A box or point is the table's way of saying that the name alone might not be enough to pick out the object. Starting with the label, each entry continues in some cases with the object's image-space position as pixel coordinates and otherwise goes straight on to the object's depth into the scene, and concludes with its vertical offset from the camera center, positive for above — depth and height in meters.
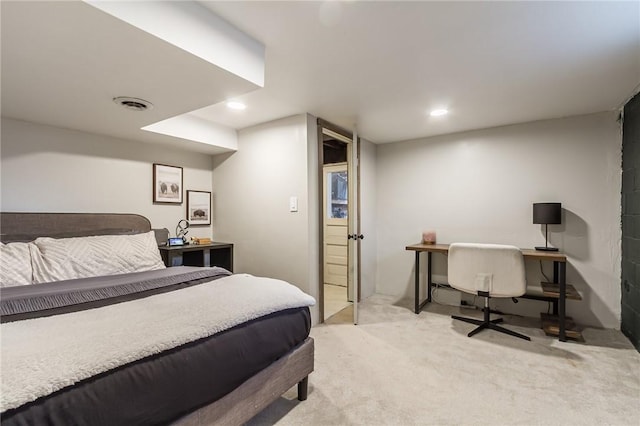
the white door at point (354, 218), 3.04 -0.08
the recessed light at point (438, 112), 2.91 +0.98
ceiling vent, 2.02 +0.74
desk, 2.63 -0.52
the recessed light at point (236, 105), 2.66 +0.95
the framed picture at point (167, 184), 3.21 +0.29
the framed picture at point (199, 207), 3.51 +0.04
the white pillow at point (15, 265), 1.76 -0.34
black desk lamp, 2.95 -0.01
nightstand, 2.98 -0.48
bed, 0.90 -0.47
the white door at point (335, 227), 4.57 -0.24
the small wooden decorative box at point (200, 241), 3.35 -0.34
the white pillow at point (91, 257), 1.93 -0.33
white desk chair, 2.64 -0.55
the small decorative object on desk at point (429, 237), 3.74 -0.32
